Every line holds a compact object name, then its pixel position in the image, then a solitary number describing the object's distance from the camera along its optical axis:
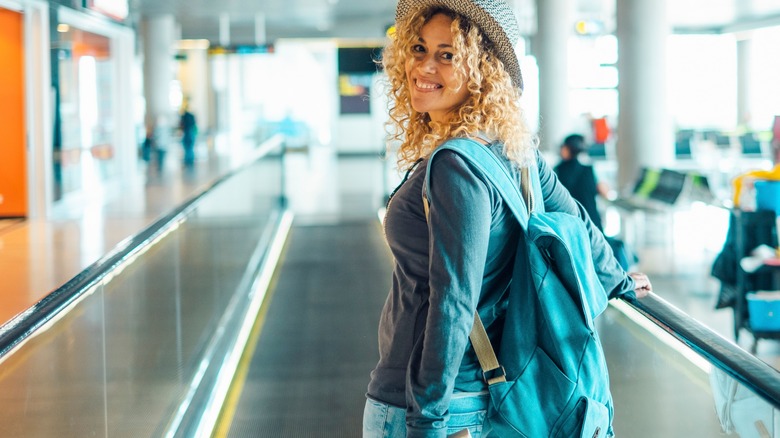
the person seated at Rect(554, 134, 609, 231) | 6.86
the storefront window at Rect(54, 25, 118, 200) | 12.20
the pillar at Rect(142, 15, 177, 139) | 24.62
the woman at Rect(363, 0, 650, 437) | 1.59
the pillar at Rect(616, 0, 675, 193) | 13.04
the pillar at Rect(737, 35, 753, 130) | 32.38
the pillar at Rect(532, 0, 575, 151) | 19.44
